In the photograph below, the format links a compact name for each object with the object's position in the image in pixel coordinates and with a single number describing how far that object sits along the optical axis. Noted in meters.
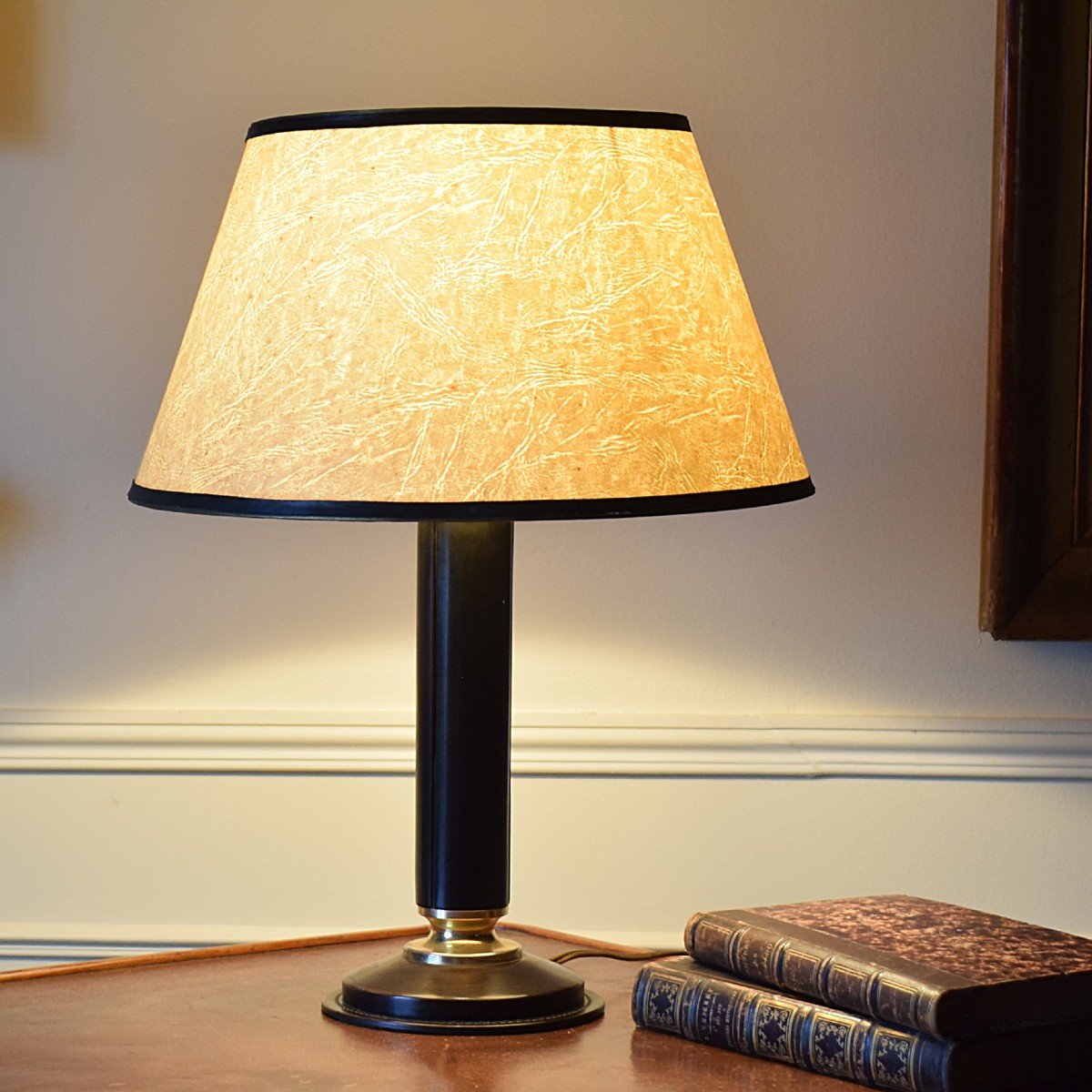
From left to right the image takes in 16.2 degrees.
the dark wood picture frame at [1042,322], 2.44
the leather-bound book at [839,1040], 2.05
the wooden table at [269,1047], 2.10
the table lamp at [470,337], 2.05
